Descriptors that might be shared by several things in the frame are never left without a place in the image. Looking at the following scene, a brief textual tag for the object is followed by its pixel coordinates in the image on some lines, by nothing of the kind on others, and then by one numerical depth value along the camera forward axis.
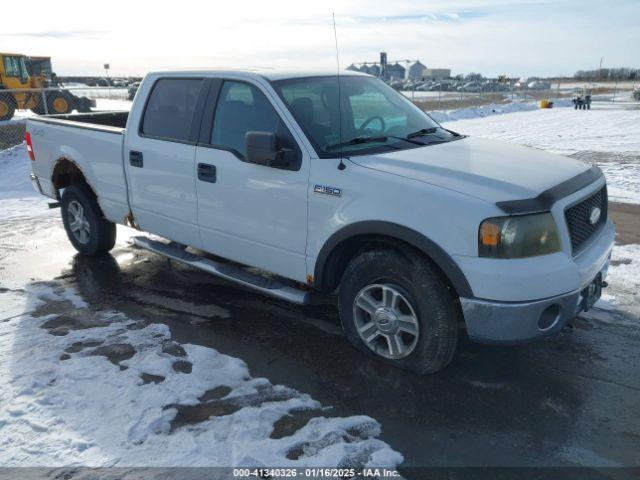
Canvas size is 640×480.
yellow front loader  22.00
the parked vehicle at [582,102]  29.89
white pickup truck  3.21
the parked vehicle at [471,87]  53.00
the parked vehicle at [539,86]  60.44
